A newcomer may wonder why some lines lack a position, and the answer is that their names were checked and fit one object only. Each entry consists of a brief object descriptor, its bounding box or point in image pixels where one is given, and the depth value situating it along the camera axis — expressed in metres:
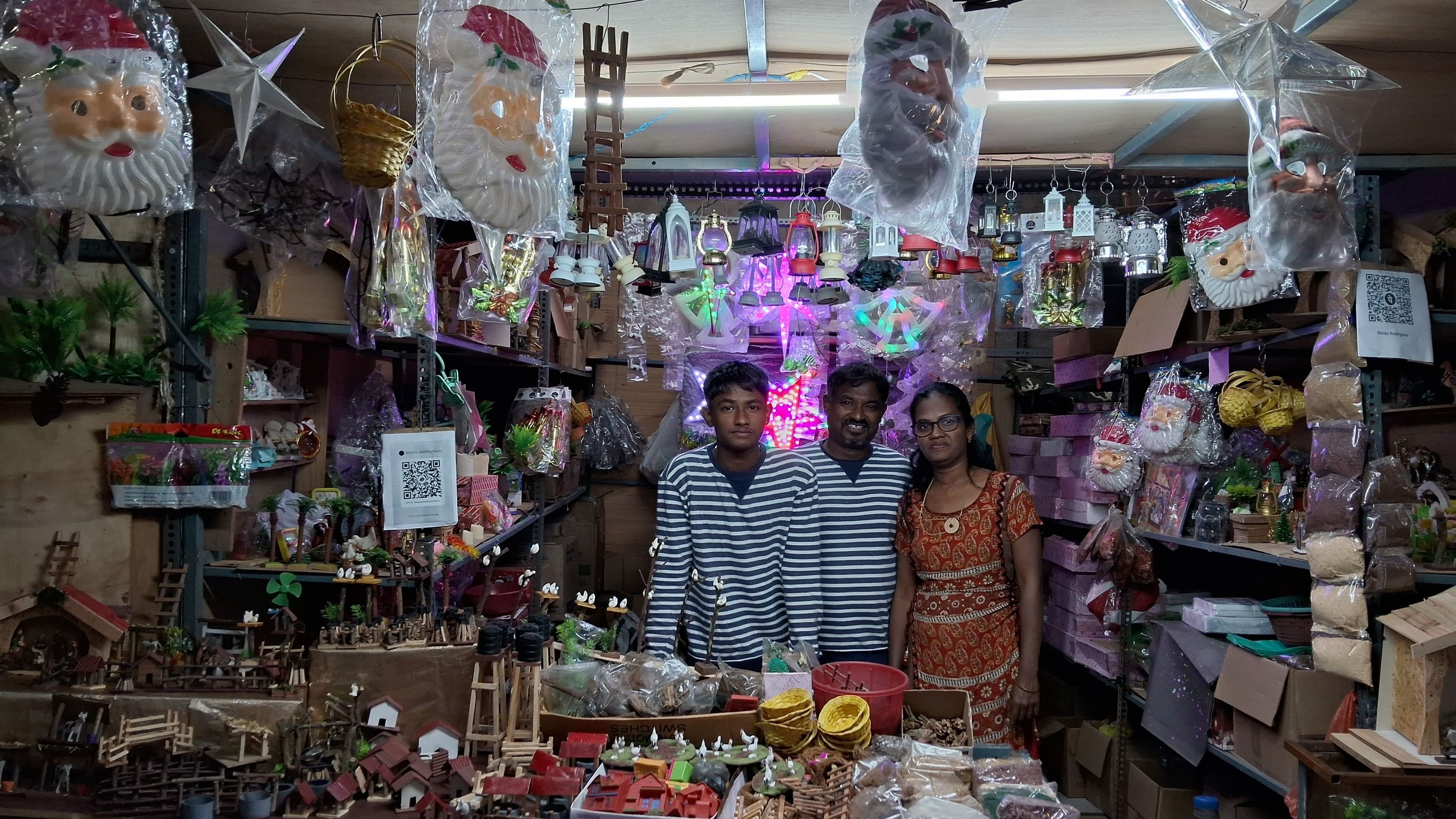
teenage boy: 3.00
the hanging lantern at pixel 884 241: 2.79
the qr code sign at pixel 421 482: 2.75
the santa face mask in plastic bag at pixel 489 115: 1.71
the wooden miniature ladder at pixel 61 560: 2.30
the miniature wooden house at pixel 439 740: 2.15
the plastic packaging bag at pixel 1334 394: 2.50
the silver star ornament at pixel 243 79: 1.91
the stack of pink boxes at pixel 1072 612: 4.10
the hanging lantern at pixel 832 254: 3.12
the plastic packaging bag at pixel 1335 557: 2.45
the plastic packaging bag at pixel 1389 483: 2.41
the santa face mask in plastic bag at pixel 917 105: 1.89
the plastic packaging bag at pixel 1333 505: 2.49
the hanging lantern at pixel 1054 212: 2.99
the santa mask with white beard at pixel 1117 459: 3.75
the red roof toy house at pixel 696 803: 1.80
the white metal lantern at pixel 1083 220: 3.06
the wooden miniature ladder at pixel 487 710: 2.16
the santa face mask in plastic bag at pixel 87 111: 1.50
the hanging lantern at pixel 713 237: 3.42
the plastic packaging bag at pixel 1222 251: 2.87
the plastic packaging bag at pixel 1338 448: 2.50
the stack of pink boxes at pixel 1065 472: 4.19
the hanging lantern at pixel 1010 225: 3.03
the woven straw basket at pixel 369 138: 2.03
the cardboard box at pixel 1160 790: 3.48
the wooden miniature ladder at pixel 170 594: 2.45
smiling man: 3.08
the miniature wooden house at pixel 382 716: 2.17
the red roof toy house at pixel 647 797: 1.81
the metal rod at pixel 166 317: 2.17
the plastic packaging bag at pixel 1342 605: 2.43
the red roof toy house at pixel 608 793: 1.82
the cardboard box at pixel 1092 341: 4.23
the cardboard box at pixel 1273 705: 2.68
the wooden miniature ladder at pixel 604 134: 2.13
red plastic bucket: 2.19
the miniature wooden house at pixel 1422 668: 2.11
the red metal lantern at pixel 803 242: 3.28
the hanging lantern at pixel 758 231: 3.15
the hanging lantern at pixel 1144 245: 3.20
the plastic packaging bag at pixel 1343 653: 2.42
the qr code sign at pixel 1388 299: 2.50
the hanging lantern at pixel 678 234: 3.00
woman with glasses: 2.95
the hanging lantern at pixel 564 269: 2.69
